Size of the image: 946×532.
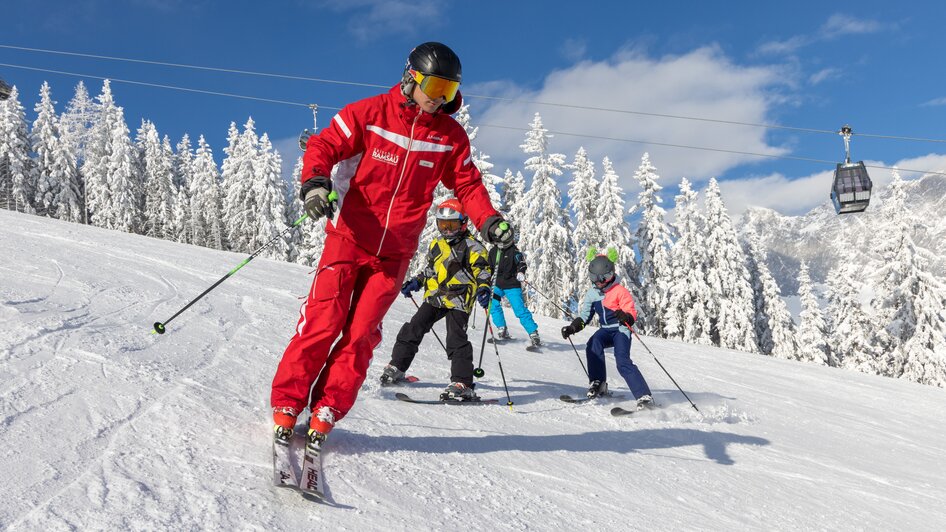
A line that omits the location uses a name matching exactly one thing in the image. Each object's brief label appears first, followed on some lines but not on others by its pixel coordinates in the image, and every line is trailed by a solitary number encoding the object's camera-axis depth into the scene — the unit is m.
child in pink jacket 6.47
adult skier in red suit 3.23
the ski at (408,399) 4.97
